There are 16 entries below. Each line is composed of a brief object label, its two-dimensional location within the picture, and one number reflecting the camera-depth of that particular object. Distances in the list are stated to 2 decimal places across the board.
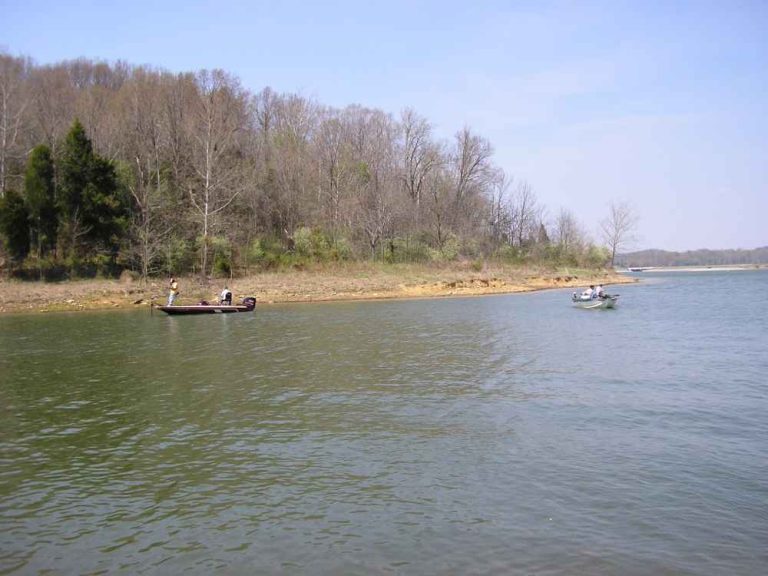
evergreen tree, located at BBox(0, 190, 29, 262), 48.81
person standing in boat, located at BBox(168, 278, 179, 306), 41.19
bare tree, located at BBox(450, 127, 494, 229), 89.09
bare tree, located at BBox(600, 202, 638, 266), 119.38
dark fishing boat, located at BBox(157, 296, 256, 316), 39.73
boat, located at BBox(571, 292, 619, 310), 41.34
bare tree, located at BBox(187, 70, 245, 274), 57.91
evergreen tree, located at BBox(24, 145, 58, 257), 50.38
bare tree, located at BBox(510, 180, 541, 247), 104.81
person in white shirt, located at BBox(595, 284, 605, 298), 42.99
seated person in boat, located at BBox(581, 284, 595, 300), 43.62
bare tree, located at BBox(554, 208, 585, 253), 107.79
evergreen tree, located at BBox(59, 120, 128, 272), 50.91
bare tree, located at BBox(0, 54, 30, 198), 51.75
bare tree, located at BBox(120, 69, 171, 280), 53.44
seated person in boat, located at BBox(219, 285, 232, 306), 42.09
